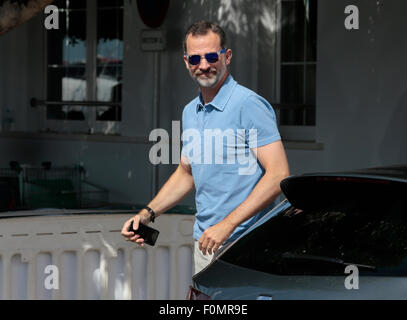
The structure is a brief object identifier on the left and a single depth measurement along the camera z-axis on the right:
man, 5.63
